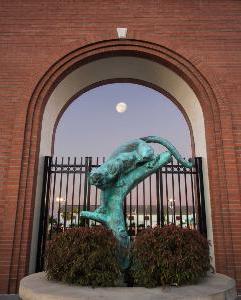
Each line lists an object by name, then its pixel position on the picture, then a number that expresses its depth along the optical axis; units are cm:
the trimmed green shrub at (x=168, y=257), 326
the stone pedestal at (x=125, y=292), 272
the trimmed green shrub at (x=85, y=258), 325
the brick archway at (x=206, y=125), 550
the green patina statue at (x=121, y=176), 397
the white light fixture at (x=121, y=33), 686
